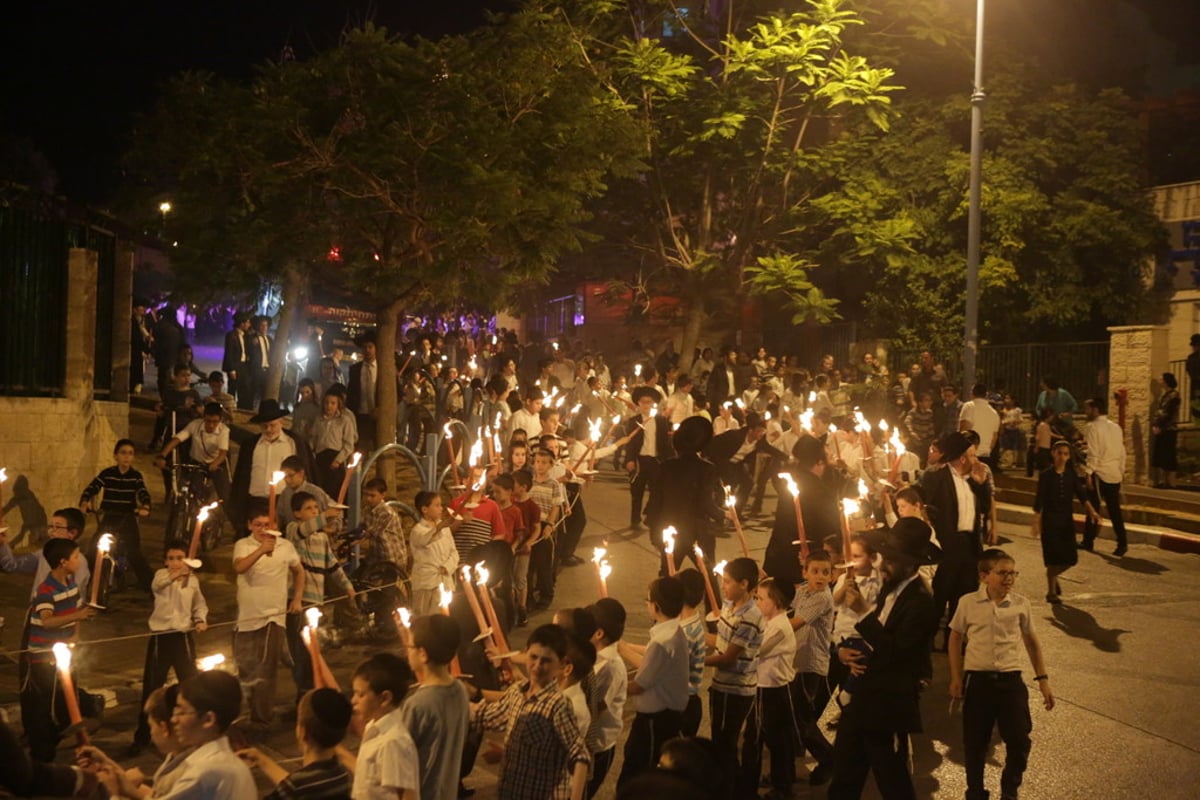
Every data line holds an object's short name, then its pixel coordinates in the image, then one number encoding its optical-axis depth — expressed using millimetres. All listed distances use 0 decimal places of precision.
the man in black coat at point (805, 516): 9867
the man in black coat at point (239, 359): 21594
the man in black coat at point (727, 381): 22812
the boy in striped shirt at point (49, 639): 7922
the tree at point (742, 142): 23250
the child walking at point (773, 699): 7012
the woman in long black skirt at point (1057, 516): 12125
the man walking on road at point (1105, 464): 15117
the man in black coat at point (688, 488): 11078
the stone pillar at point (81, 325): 14508
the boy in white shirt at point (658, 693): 6227
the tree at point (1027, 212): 26000
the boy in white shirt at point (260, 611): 8766
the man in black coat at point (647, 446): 15648
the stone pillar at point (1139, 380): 20547
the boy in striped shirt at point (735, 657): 6836
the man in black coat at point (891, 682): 6309
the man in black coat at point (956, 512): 9359
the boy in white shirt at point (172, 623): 8445
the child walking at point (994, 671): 6895
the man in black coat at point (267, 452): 12172
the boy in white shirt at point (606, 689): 5840
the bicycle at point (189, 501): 13648
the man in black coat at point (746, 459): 13873
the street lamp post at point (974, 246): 20016
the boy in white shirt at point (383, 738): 4723
